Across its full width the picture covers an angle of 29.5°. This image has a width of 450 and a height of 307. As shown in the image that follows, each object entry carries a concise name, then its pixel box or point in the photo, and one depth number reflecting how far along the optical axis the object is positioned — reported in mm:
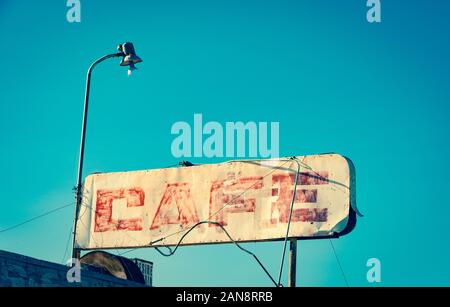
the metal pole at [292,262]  24641
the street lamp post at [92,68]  26078
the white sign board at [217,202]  25703
